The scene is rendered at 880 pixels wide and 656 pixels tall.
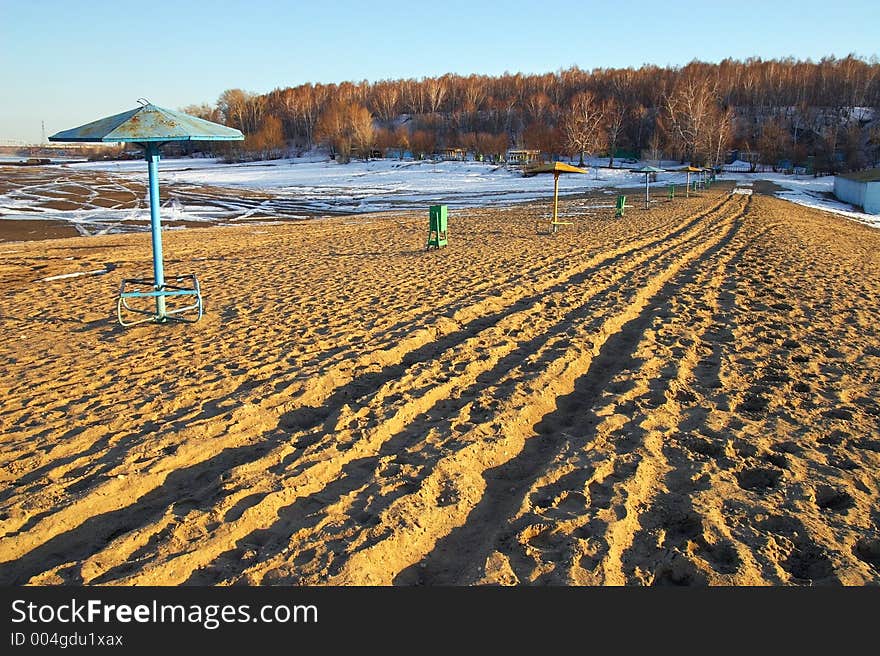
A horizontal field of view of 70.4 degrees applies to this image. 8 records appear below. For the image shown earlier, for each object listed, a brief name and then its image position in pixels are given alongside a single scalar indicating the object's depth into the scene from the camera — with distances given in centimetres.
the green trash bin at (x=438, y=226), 1329
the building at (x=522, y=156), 7438
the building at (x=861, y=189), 3638
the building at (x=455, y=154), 8388
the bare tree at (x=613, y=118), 8296
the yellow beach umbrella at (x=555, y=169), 1796
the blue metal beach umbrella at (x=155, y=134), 645
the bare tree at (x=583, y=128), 7152
